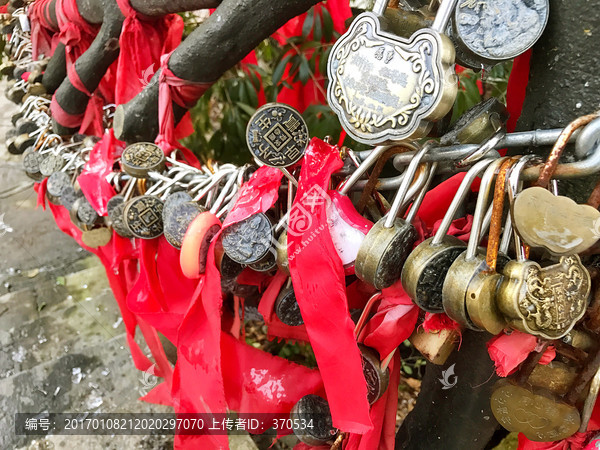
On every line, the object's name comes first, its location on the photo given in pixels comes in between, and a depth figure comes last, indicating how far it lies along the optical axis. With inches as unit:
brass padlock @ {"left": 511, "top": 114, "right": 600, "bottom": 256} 14.6
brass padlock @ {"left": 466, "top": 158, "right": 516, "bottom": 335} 16.0
